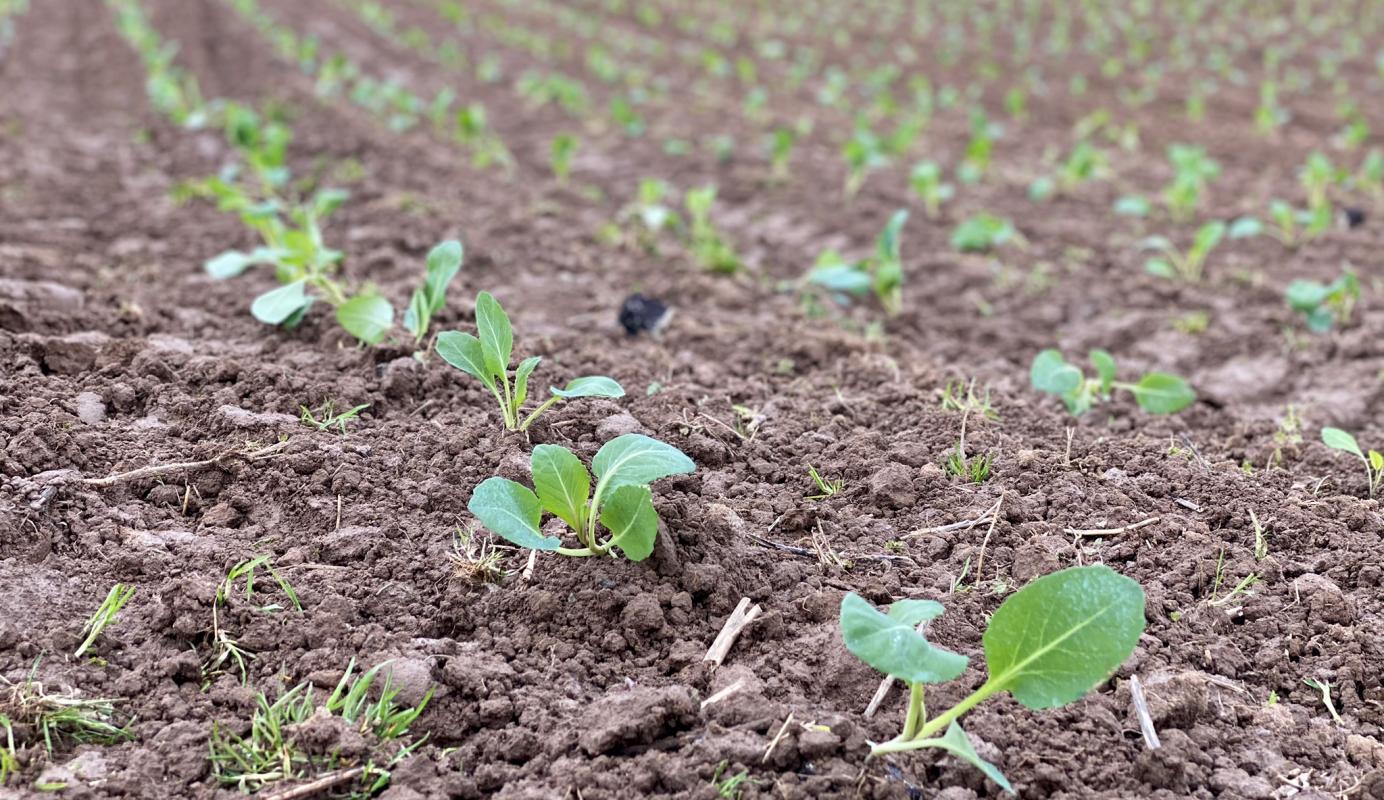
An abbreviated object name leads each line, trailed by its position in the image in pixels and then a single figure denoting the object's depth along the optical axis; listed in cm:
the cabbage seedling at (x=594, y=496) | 175
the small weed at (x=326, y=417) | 231
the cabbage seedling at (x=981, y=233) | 445
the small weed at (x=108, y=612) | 168
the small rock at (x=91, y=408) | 227
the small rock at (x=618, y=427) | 229
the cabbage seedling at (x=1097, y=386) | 273
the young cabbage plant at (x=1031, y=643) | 146
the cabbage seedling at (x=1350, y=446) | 224
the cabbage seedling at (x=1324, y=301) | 360
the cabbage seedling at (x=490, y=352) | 213
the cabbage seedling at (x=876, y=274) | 362
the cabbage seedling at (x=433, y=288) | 260
